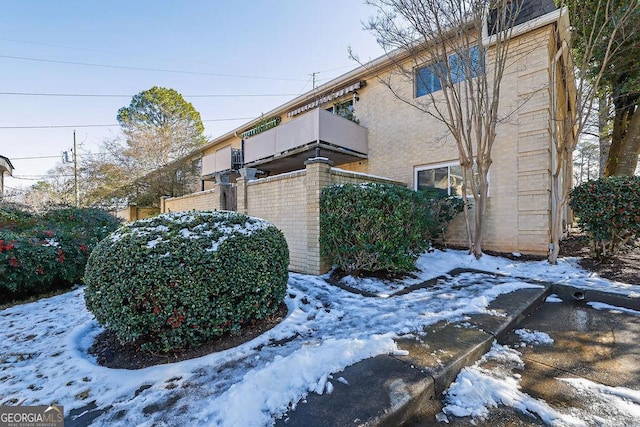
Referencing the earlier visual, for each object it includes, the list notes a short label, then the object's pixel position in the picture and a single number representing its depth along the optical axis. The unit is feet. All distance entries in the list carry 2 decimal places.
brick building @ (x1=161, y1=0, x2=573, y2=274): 20.04
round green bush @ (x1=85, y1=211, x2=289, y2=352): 7.83
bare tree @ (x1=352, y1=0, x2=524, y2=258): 18.31
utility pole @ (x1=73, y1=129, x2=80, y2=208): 57.66
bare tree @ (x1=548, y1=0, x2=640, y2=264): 17.43
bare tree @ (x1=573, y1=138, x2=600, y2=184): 66.99
